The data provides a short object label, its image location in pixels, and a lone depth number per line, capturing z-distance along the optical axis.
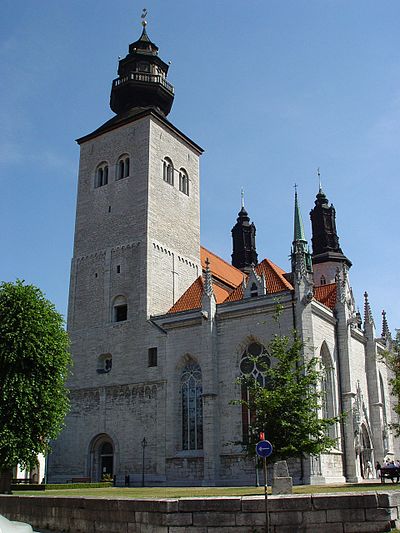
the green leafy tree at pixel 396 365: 28.61
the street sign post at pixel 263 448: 14.71
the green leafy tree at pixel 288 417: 21.47
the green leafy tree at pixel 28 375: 27.19
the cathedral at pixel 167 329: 32.56
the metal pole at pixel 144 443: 34.75
